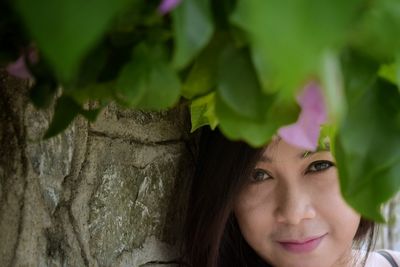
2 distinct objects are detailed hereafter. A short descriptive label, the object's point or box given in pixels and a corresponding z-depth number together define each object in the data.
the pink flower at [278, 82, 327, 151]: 0.34
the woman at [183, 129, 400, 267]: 0.92
